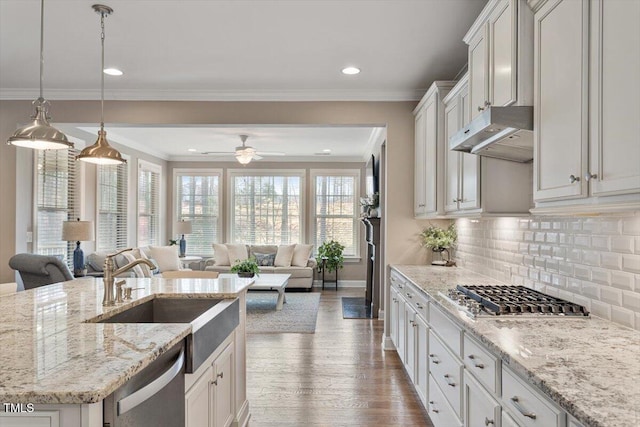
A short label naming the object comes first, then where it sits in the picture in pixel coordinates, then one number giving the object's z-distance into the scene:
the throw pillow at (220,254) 8.44
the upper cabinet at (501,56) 1.99
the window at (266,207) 9.24
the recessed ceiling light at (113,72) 3.85
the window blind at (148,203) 8.02
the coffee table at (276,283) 6.35
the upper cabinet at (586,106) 1.32
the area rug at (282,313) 5.36
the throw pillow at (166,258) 7.45
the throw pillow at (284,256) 8.45
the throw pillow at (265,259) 8.52
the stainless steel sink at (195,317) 1.80
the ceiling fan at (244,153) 6.78
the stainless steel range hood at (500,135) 1.95
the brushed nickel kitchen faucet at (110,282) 2.12
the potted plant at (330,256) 8.59
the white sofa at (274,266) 8.12
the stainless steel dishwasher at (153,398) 1.15
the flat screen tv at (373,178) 6.73
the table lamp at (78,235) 5.34
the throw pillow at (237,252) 8.43
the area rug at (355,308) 6.09
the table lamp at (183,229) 8.62
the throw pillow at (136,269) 6.11
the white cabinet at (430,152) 3.59
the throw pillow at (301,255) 8.41
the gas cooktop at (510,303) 1.95
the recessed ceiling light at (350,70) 3.78
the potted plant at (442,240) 4.11
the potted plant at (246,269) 6.49
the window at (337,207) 9.19
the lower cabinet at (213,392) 1.83
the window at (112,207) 6.58
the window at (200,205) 9.30
